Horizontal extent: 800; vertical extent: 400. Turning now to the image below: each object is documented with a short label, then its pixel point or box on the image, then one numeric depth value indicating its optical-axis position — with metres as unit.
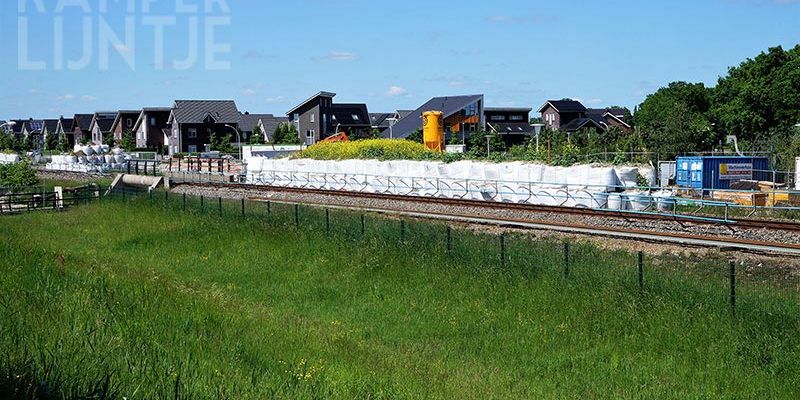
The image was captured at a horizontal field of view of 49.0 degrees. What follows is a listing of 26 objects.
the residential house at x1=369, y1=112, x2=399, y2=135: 116.44
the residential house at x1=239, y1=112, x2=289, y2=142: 119.16
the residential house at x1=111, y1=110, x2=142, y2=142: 129.00
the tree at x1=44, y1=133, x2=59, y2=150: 137.65
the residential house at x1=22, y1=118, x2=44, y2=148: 150.88
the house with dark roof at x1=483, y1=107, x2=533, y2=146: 110.50
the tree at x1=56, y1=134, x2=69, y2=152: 124.12
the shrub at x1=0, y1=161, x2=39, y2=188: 54.38
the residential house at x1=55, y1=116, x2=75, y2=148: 145.80
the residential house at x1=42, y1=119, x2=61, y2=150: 150.56
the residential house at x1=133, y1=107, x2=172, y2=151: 118.56
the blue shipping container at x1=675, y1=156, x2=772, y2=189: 40.84
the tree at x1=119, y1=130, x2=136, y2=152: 115.48
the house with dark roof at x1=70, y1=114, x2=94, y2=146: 140.12
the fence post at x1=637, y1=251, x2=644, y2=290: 16.98
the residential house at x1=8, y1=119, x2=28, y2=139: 168.12
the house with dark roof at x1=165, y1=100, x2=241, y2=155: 109.44
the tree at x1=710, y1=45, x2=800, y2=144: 64.56
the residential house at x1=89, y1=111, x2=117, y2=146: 134.38
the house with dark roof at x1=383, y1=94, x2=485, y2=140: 95.00
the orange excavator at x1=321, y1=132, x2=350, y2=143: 69.12
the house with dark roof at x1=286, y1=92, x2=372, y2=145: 108.12
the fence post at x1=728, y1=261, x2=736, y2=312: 15.38
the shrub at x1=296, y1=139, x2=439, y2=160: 49.24
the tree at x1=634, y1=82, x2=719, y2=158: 63.00
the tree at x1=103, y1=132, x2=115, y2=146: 124.88
